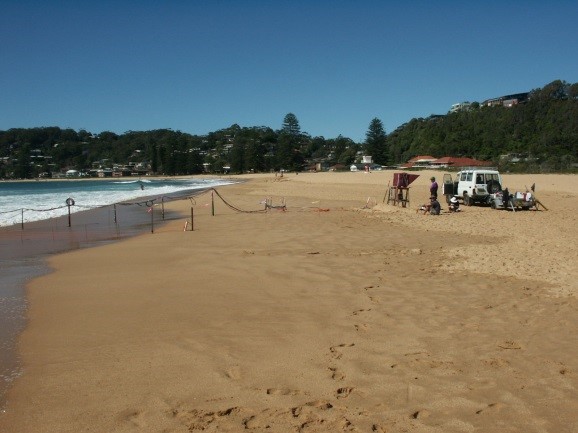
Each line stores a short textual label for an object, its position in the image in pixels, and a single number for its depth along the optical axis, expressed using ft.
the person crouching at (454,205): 59.26
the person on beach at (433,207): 57.06
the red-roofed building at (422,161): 297.86
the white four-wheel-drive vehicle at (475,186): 65.62
